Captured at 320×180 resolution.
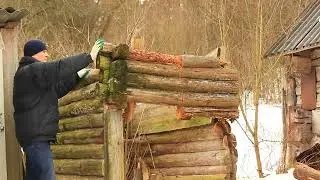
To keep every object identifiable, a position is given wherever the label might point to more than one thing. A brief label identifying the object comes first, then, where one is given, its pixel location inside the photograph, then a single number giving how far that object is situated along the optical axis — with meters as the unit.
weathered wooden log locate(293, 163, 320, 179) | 9.23
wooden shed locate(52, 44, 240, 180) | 6.71
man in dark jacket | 5.42
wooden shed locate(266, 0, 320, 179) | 11.12
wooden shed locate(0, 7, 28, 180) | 5.82
